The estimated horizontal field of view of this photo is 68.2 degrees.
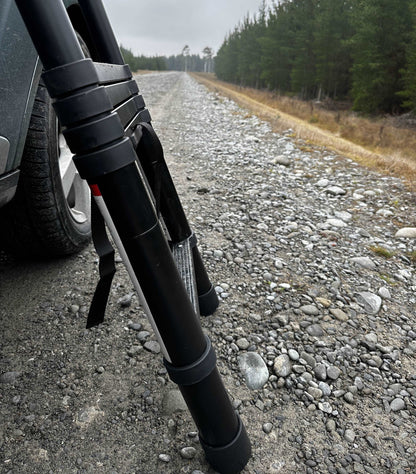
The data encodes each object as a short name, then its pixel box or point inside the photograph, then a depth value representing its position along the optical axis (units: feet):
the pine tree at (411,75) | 59.16
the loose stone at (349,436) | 4.88
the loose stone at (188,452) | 4.51
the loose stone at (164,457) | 4.44
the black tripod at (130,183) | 2.47
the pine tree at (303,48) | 103.40
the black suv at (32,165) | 4.03
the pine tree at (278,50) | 119.03
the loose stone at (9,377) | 5.38
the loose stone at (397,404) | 5.40
